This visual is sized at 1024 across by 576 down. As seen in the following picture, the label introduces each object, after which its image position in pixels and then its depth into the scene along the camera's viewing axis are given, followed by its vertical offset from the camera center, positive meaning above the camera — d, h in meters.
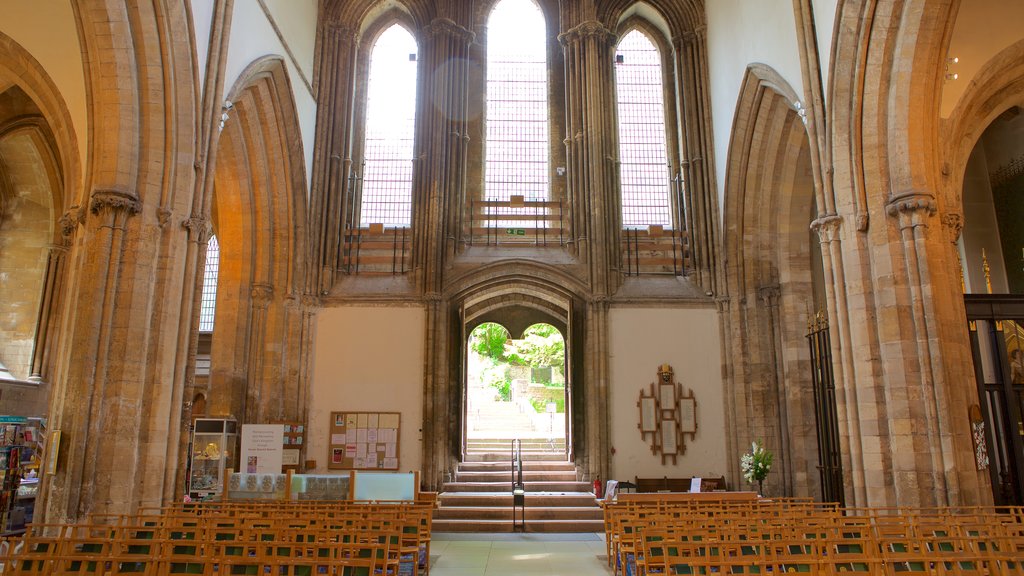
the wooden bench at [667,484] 13.79 -0.81
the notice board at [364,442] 14.07 +0.04
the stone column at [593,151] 15.06 +6.54
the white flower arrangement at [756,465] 11.86 -0.38
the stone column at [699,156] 15.18 +6.51
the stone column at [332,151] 15.12 +6.57
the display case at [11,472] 10.41 -0.42
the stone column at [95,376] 7.61 +0.77
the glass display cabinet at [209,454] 11.55 -0.16
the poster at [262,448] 11.79 -0.07
